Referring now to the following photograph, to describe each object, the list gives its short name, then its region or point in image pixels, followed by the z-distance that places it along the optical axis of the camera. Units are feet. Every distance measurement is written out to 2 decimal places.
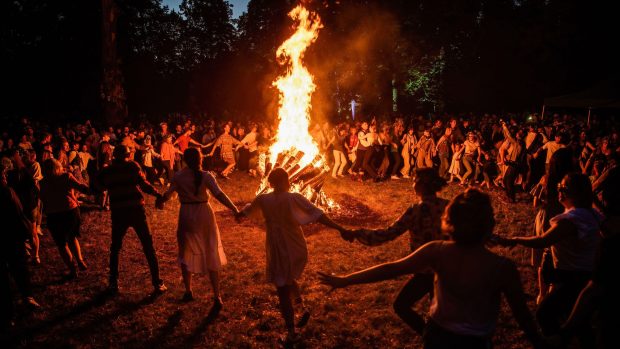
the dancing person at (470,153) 48.47
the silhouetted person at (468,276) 9.03
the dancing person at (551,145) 37.09
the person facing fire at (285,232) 16.90
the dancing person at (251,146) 57.47
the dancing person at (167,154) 50.26
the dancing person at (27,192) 25.05
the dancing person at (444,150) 51.57
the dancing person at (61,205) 23.12
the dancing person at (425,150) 52.80
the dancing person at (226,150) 56.18
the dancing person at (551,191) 17.04
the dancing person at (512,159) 41.24
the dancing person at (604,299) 10.25
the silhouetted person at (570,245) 13.30
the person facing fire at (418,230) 14.56
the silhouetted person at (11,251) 18.79
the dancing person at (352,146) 55.77
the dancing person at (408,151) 55.01
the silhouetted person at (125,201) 21.21
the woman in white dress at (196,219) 19.71
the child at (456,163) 49.80
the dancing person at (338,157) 55.31
